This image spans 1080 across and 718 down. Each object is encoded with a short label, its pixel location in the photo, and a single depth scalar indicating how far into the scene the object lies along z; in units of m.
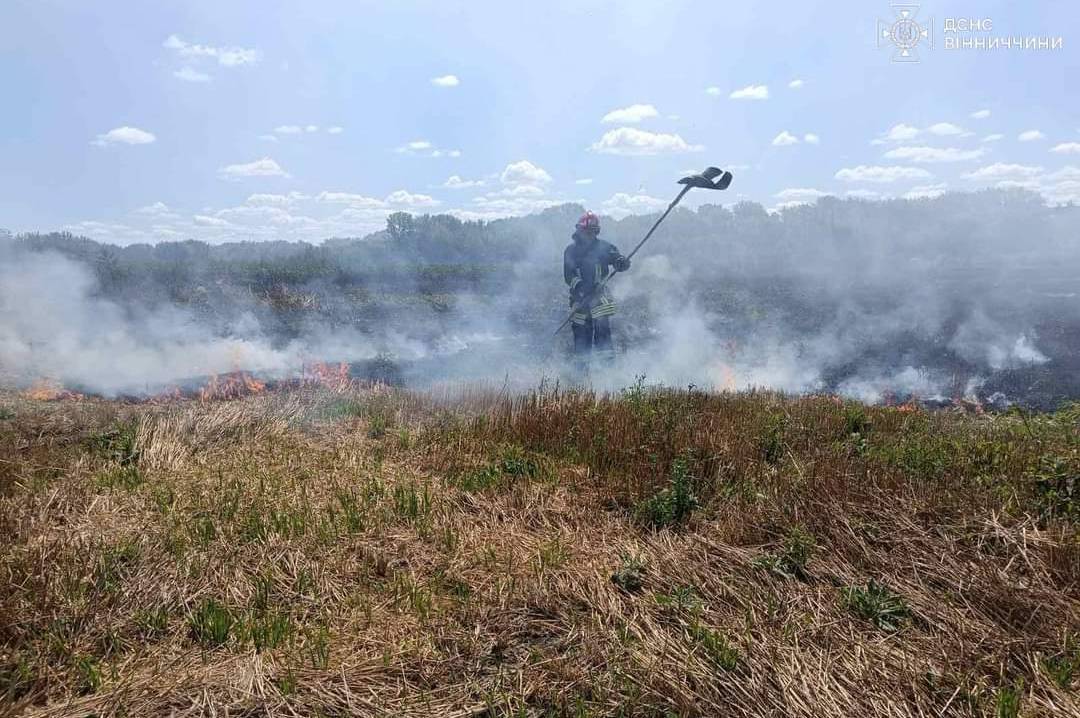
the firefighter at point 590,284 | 9.39
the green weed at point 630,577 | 2.97
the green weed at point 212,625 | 2.60
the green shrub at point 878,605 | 2.57
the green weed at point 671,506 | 3.66
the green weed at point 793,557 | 2.98
